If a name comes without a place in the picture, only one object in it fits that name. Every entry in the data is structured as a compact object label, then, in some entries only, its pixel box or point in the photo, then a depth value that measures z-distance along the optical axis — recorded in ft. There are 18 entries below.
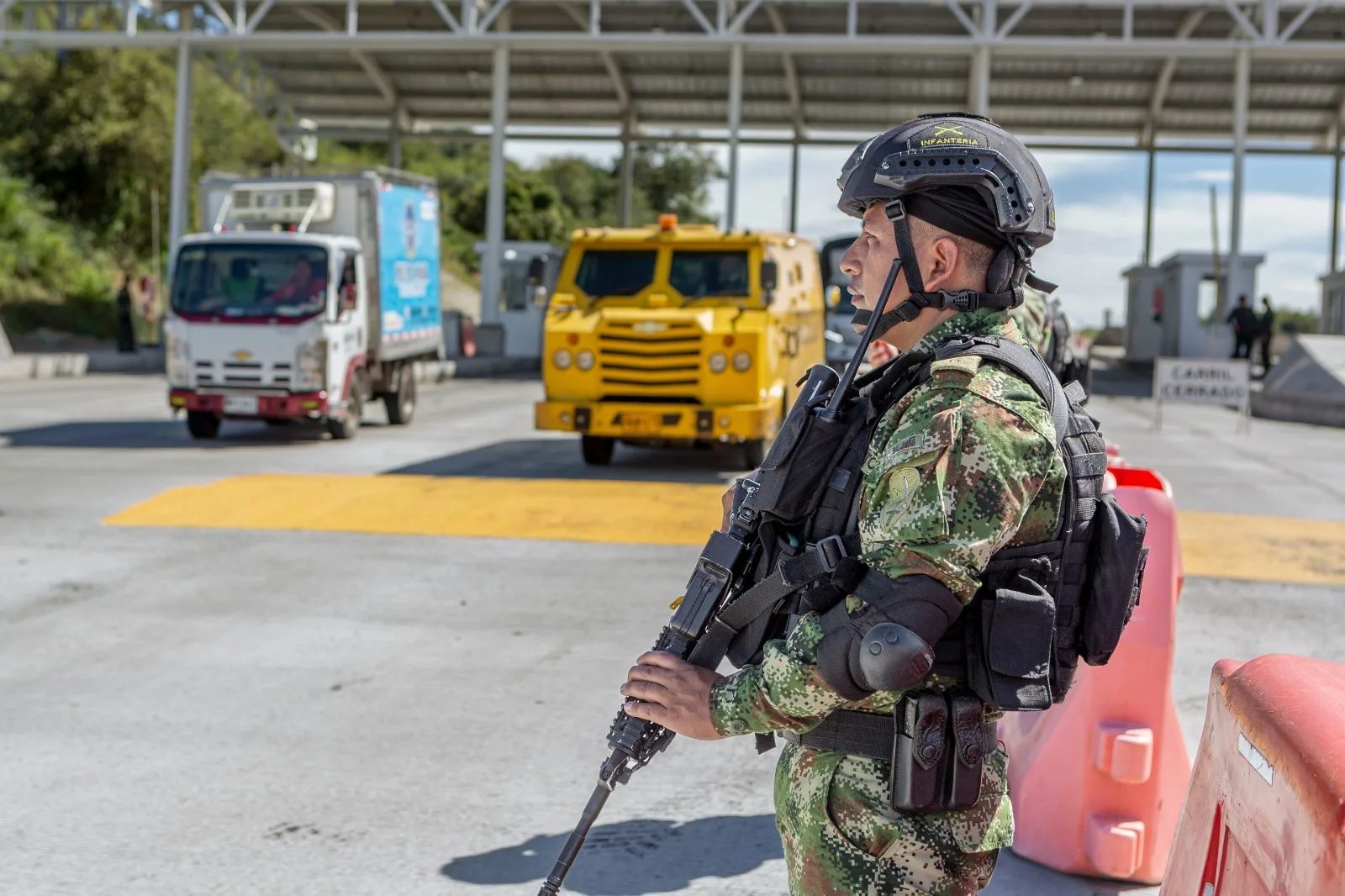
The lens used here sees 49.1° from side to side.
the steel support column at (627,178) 137.90
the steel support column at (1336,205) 139.23
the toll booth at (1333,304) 114.62
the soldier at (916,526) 6.88
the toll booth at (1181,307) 100.68
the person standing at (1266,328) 101.86
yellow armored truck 41.57
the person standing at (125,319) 96.17
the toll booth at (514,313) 112.06
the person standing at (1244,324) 98.53
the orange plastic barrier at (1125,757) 13.50
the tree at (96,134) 127.54
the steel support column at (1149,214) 143.64
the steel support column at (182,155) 96.43
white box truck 49.11
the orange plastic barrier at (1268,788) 6.66
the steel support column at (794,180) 140.87
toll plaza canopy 96.48
